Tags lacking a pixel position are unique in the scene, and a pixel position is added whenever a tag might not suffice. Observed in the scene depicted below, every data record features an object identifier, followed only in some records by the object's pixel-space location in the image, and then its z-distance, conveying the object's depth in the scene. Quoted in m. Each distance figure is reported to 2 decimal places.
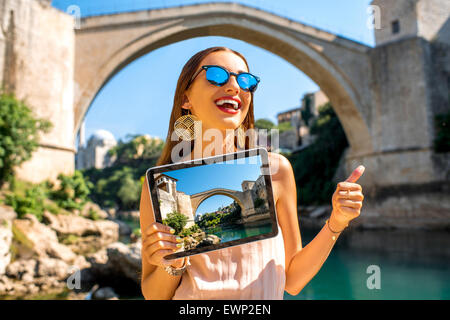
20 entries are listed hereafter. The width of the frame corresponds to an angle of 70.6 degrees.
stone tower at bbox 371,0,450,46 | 14.42
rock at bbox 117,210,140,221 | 29.12
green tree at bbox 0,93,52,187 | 8.66
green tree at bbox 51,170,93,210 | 10.09
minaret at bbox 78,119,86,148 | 44.33
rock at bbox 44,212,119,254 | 9.40
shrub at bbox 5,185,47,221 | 8.38
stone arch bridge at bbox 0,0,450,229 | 9.82
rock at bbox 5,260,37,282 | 5.99
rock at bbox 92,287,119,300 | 5.39
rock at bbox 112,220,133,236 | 14.44
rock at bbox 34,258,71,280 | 6.23
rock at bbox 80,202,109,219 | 11.52
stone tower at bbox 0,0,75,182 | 9.52
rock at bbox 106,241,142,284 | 5.61
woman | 0.97
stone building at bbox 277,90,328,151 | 29.48
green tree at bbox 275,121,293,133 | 31.15
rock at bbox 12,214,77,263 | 6.99
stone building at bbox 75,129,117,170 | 45.03
